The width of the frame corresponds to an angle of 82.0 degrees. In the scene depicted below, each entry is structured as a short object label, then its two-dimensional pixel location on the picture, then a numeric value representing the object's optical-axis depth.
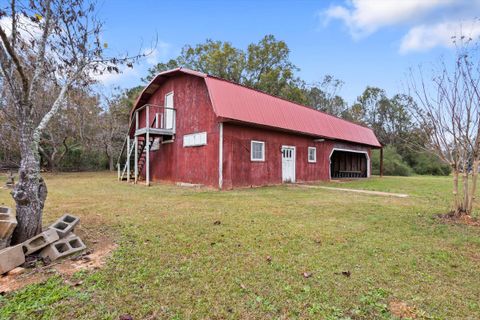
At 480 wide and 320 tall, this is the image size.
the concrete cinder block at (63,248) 3.39
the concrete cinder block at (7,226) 3.41
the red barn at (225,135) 11.32
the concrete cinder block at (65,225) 3.69
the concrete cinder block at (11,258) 3.02
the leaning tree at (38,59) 3.63
